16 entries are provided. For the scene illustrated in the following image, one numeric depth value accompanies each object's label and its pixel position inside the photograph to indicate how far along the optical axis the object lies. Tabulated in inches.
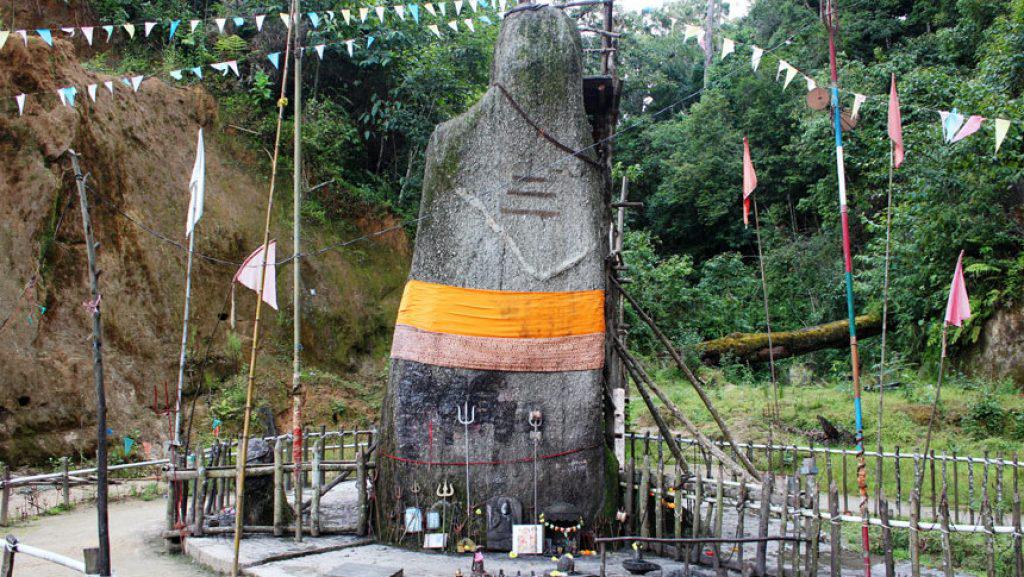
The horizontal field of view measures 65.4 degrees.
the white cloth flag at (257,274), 361.4
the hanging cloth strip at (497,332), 323.6
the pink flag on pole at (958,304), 313.1
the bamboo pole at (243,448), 210.2
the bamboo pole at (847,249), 239.3
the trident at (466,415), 316.5
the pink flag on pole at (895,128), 277.0
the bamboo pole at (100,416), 196.1
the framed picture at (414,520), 310.5
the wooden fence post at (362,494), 324.2
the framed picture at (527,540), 302.2
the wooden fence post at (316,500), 321.1
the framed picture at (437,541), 305.4
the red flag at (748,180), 331.3
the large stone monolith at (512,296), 317.7
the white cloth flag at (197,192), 396.2
